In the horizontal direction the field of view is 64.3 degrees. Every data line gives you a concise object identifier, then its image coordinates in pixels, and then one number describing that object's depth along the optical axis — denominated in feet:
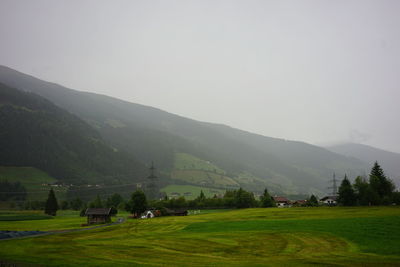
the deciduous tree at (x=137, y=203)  417.28
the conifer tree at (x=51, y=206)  480.23
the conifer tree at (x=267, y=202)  462.48
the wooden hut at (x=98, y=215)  337.31
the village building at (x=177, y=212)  435.94
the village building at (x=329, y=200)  521.24
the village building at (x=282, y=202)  588.09
